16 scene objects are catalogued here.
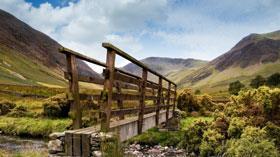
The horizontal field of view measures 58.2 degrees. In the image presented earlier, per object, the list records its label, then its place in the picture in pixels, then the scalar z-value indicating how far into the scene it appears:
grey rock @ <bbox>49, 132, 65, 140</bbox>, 5.90
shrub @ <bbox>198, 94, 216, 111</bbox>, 27.35
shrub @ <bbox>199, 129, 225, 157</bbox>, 13.10
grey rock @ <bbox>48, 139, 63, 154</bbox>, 5.88
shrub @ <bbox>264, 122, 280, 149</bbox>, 11.73
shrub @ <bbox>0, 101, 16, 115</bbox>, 27.20
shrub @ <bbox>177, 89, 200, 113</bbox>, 26.96
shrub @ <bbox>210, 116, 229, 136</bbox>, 13.73
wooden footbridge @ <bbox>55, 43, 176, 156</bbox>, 5.81
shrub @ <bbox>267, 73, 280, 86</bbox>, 48.41
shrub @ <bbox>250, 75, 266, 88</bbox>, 45.82
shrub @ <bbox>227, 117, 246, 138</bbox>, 12.58
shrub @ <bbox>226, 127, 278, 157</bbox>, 9.57
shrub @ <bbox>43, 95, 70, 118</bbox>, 23.51
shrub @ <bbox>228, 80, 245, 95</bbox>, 39.93
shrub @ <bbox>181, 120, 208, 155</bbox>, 14.24
